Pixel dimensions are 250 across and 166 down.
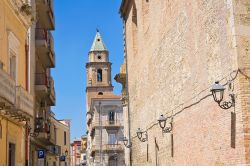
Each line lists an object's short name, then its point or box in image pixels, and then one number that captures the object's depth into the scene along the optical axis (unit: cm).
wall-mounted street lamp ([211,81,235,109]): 998
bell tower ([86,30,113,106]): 8006
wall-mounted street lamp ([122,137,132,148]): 2277
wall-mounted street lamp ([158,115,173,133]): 1512
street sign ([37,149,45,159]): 1882
